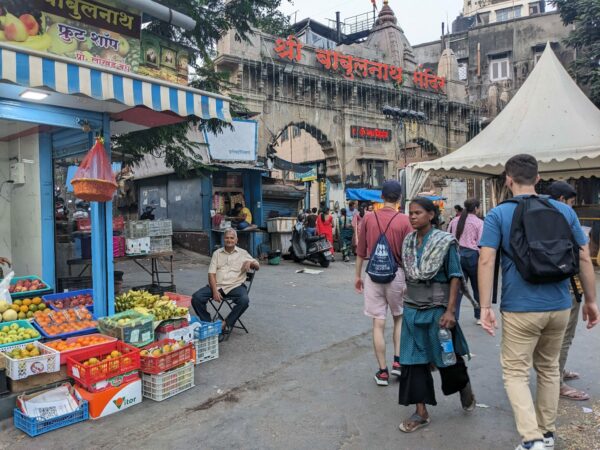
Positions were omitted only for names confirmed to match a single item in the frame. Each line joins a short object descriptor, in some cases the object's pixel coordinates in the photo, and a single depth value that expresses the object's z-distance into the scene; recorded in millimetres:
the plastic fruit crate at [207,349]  4809
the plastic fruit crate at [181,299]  5652
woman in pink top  6168
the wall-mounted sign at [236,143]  13148
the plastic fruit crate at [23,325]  3967
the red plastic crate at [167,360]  3877
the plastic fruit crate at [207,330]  4805
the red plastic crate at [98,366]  3613
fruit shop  4090
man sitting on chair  5523
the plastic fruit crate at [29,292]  5154
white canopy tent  9539
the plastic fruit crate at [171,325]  4676
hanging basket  4285
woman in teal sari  3236
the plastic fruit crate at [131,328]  4293
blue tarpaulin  18922
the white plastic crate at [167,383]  3902
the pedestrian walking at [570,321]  3650
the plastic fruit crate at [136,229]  7238
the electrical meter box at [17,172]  6059
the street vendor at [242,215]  13898
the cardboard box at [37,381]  3674
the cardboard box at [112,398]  3605
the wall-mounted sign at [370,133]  19906
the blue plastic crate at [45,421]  3326
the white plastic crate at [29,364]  3602
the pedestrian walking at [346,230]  14853
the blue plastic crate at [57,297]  5163
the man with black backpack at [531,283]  2594
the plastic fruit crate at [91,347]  3865
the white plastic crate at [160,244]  7508
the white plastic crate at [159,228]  7480
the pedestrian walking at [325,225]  13844
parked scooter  12680
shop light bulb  4340
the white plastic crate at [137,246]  7039
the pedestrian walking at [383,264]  3992
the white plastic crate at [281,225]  14109
